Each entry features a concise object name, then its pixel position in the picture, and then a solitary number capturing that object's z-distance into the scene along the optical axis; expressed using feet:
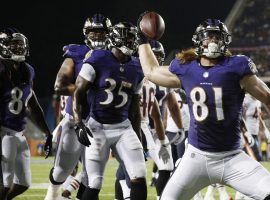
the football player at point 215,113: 23.26
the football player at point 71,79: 33.65
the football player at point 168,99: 41.27
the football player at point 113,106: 29.50
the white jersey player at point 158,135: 37.35
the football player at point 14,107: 31.81
